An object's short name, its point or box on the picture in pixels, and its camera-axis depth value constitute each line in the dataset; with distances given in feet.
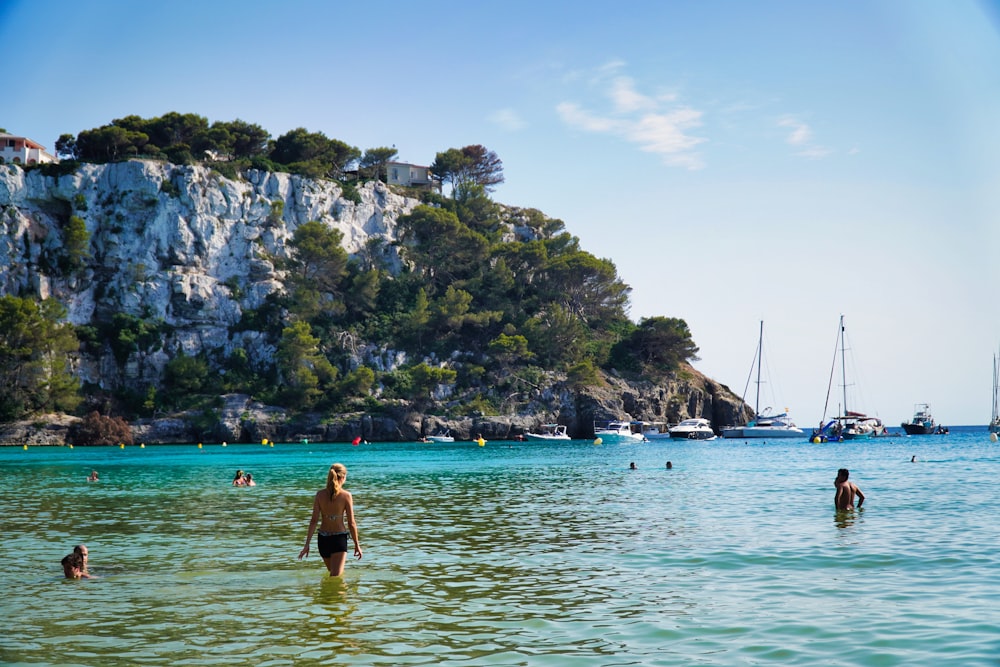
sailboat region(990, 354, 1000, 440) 379.92
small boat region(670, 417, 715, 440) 344.49
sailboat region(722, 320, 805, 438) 369.09
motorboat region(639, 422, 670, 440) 353.31
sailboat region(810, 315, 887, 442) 341.41
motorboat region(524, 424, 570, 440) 329.93
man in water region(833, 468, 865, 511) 82.12
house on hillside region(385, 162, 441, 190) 480.23
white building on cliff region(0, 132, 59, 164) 379.76
